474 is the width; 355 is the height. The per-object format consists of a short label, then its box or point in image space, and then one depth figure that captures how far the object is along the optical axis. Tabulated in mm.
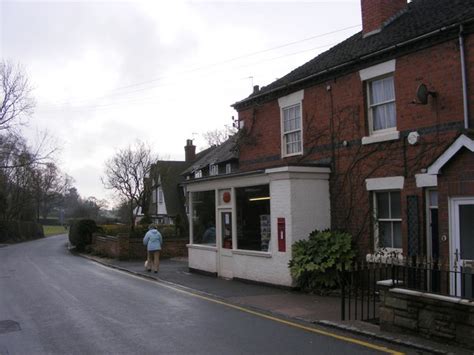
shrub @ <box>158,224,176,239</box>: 30733
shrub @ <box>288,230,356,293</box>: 12953
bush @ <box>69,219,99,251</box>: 33562
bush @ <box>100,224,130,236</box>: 33700
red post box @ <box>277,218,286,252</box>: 13984
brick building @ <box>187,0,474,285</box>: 11156
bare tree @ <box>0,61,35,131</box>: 38031
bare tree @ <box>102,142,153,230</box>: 47656
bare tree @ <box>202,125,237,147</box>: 62606
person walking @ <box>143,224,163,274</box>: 18500
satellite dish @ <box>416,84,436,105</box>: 11656
